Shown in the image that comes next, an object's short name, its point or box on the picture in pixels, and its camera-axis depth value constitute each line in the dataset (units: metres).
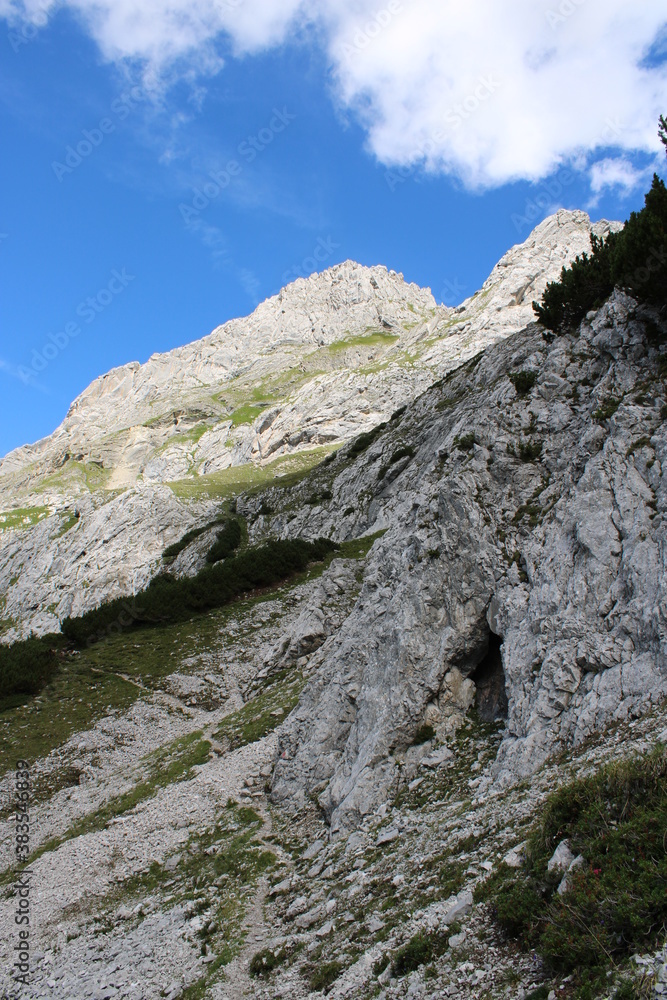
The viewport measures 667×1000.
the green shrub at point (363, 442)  76.00
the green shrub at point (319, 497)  68.81
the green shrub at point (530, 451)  24.06
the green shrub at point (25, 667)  33.00
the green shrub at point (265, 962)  11.95
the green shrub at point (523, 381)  27.44
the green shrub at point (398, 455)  60.18
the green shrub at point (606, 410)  21.44
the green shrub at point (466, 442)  26.41
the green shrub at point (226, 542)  63.82
